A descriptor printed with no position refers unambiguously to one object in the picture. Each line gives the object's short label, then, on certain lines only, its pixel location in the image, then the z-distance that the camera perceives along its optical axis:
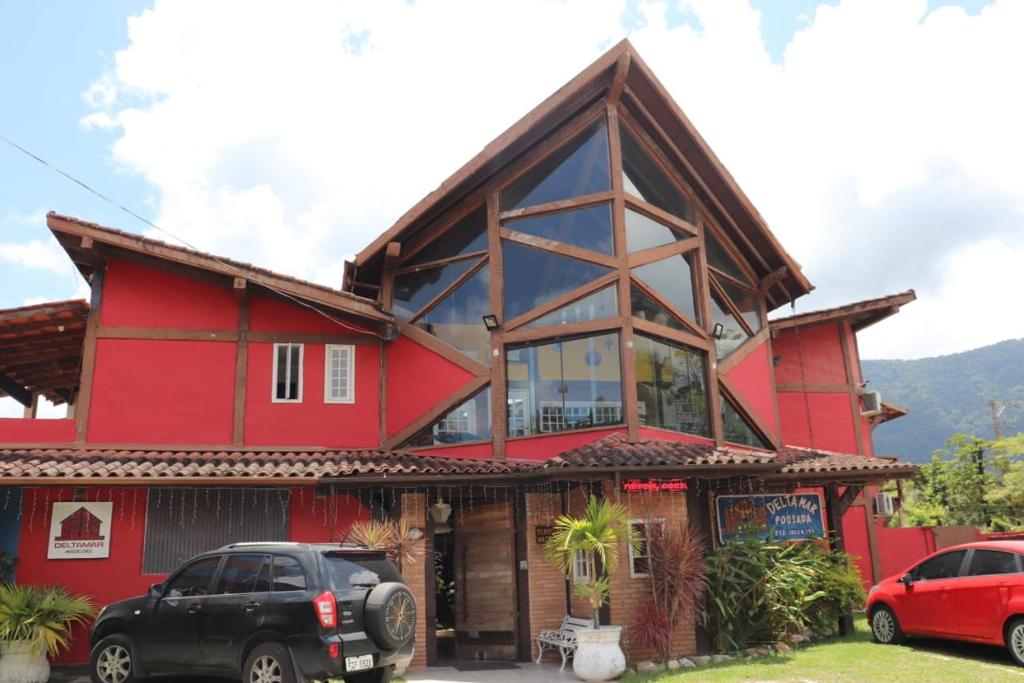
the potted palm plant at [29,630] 11.71
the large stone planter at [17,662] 11.67
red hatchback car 10.64
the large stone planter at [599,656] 11.52
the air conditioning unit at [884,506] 20.53
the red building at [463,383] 13.41
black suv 8.08
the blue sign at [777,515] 14.49
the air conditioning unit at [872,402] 20.05
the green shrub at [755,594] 13.02
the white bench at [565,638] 12.70
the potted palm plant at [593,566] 11.55
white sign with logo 13.34
